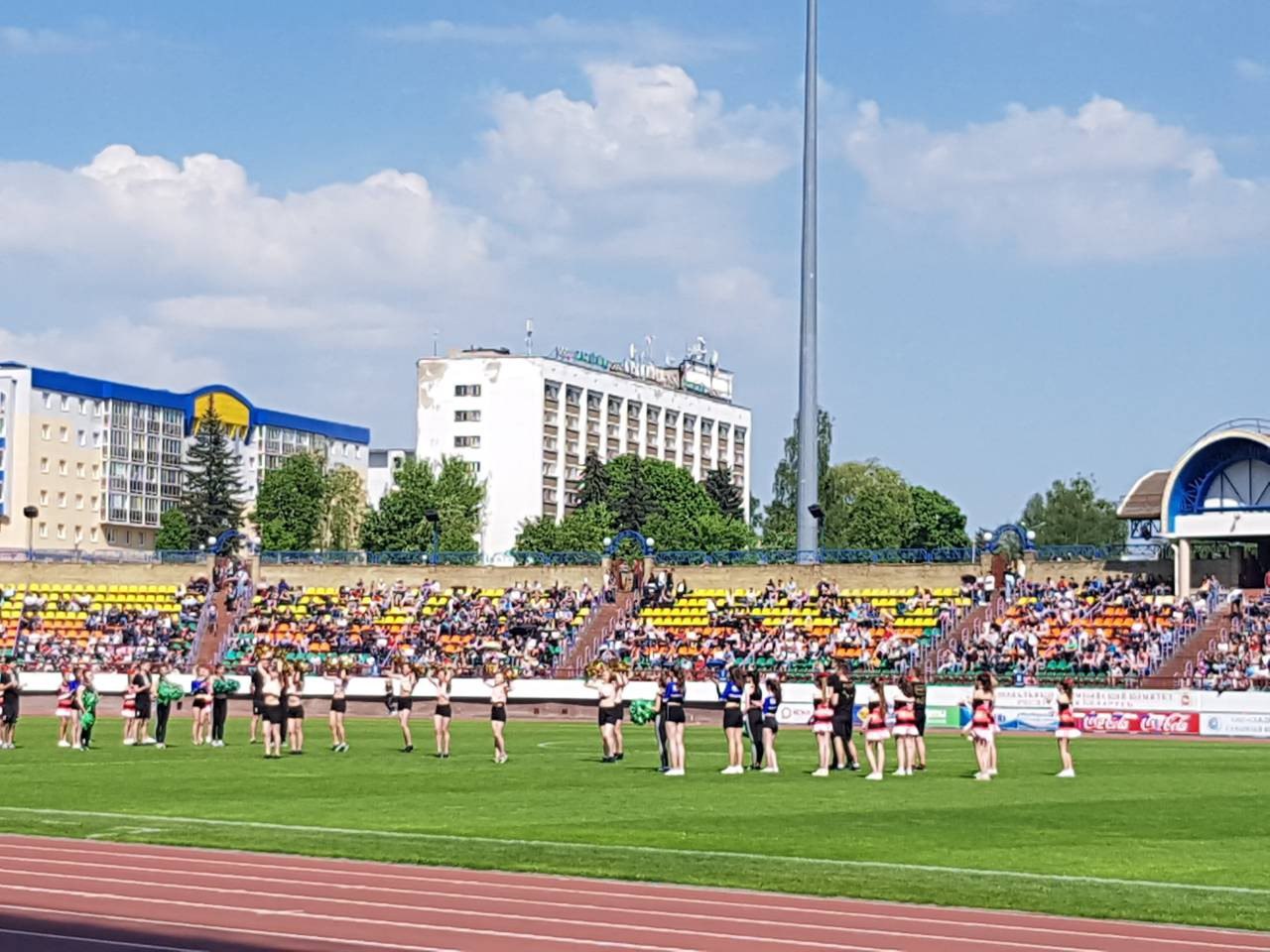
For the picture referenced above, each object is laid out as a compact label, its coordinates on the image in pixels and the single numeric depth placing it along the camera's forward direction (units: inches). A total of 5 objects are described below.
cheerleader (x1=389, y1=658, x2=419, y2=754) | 1681.8
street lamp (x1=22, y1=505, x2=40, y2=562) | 3480.3
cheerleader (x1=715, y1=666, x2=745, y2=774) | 1425.9
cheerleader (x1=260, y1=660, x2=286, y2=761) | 1611.7
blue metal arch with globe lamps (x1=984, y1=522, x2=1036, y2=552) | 2888.8
